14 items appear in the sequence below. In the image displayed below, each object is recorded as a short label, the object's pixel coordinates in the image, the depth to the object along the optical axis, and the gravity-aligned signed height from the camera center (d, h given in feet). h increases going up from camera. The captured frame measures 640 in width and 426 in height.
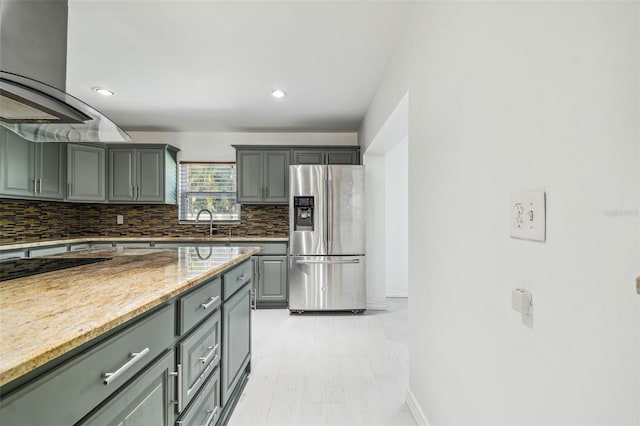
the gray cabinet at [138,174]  14.90 +1.90
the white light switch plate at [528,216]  2.76 -0.02
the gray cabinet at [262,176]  14.94 +1.78
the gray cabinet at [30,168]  11.59 +1.82
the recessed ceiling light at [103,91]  10.94 +4.25
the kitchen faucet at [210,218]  15.34 -0.15
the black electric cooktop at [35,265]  4.38 -0.78
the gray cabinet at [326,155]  14.83 +2.70
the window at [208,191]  16.35 +1.21
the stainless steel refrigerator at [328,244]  13.10 -1.19
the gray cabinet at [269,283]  14.11 -2.95
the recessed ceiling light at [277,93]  11.14 +4.22
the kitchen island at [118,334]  2.14 -1.08
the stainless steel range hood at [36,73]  3.96 +1.89
